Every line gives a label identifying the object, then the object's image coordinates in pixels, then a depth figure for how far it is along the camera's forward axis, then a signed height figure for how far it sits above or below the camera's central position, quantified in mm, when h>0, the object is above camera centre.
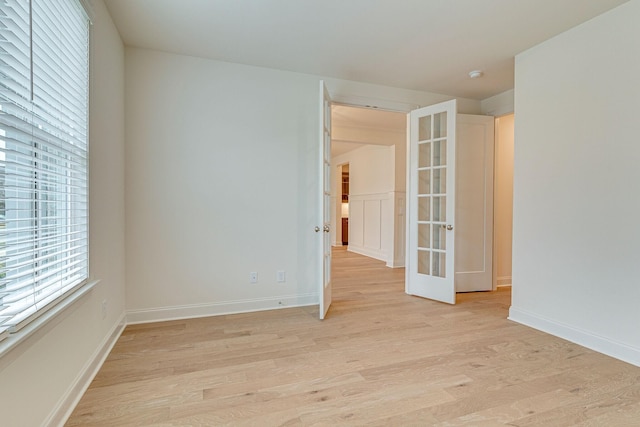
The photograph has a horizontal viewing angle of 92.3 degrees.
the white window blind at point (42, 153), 1206 +267
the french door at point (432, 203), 3584 +86
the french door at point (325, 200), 2980 +95
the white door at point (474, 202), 4031 +107
